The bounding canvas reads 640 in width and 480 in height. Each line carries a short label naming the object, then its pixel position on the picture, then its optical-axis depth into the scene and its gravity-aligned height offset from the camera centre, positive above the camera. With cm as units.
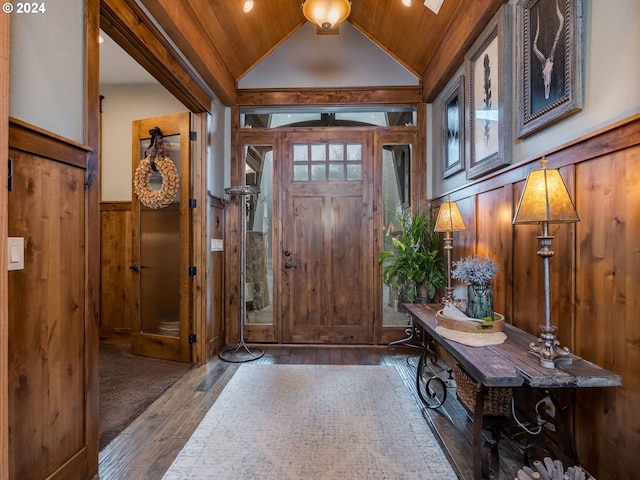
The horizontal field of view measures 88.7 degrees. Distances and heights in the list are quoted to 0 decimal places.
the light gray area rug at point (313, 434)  172 -121
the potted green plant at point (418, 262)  335 -23
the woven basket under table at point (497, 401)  183 -92
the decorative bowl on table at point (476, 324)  180 -47
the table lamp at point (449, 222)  256 +14
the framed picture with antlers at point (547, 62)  157 +95
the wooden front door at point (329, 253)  385 -15
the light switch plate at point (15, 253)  128 -5
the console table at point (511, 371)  128 -54
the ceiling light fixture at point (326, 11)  270 +193
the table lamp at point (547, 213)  139 +11
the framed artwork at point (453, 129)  296 +108
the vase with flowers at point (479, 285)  187 -26
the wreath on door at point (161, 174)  337 +66
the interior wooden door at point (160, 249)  338 -9
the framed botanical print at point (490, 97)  216 +105
